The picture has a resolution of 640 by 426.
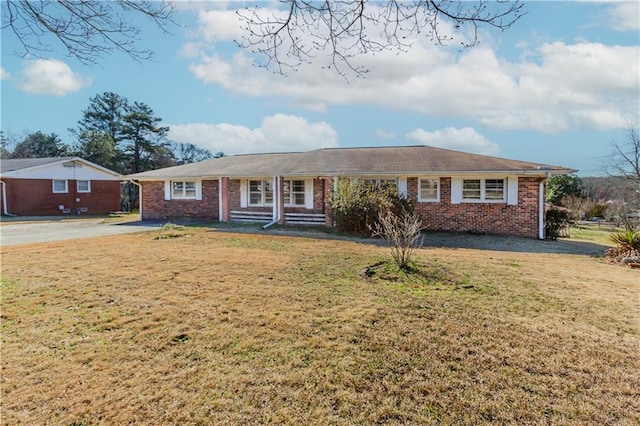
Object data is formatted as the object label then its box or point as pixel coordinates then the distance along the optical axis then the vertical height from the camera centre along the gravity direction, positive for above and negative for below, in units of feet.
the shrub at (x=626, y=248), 33.14 -5.28
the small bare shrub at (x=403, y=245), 24.18 -3.44
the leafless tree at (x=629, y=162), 100.88 +8.59
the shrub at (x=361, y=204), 46.44 -1.30
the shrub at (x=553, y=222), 50.62 -4.04
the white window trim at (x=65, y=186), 88.84 +2.72
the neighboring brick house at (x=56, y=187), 83.00 +2.36
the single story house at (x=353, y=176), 48.83 +1.35
